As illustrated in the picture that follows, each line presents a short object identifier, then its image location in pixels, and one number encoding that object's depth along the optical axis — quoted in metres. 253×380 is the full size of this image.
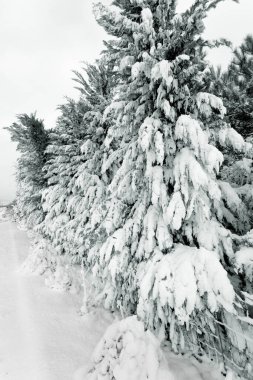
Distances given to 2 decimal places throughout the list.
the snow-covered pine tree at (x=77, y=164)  9.92
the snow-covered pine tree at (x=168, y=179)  5.36
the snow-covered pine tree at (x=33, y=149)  16.38
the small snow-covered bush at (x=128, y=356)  4.98
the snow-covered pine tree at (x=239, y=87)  7.68
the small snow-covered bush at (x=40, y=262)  12.72
